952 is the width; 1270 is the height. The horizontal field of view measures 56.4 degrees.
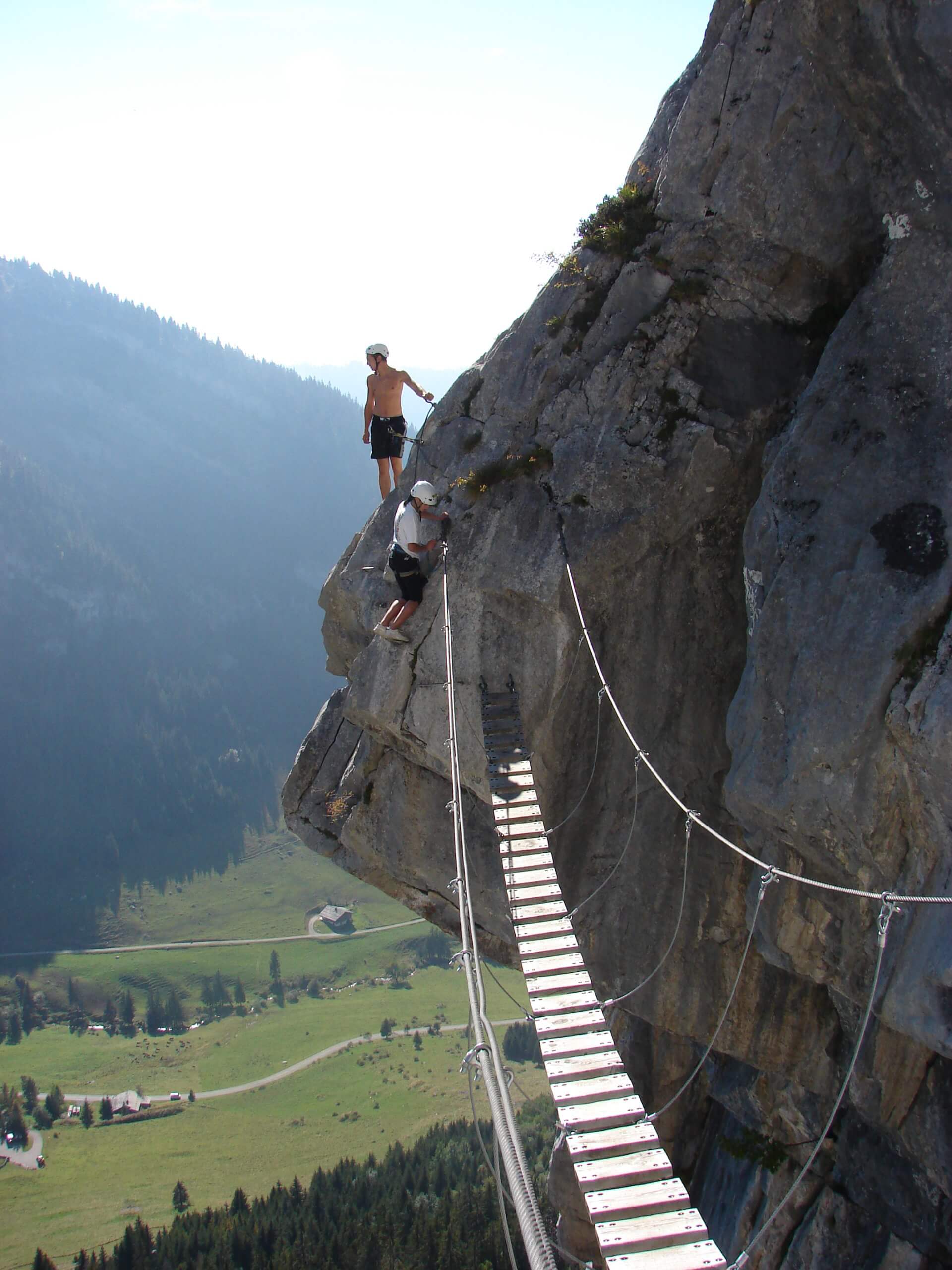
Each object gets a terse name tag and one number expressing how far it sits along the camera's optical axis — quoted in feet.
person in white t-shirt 55.57
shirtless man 67.36
